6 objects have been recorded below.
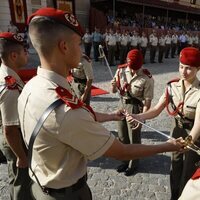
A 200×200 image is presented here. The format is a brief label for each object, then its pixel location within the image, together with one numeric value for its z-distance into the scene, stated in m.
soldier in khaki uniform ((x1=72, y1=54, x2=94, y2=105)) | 4.10
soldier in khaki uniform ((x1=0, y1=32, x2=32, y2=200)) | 2.05
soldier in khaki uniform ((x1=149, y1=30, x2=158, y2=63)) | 14.20
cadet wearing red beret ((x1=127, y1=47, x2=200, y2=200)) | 2.32
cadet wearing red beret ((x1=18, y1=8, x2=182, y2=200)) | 1.26
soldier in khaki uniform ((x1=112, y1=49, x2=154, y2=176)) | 3.18
